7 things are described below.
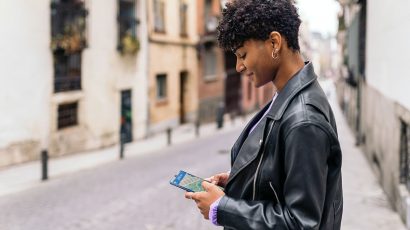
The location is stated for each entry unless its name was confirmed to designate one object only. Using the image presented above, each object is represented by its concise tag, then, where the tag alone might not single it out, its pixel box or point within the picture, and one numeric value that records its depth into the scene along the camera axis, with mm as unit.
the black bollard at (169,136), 19047
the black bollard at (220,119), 26453
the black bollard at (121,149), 15548
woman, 1971
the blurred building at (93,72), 13773
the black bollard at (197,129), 22291
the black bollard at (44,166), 11758
